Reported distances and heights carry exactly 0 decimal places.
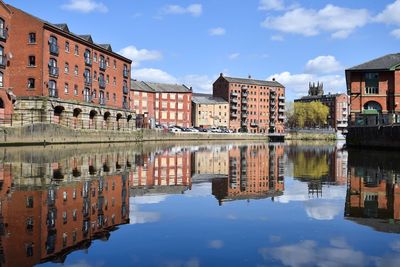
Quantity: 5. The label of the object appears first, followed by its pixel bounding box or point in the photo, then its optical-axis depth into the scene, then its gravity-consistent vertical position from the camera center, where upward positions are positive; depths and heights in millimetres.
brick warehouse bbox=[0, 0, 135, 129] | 51375 +8480
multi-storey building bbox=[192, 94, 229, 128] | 147750 +8785
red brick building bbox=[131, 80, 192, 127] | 126125 +10593
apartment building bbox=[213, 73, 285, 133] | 154500 +12902
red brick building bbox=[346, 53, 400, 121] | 56844 +7050
